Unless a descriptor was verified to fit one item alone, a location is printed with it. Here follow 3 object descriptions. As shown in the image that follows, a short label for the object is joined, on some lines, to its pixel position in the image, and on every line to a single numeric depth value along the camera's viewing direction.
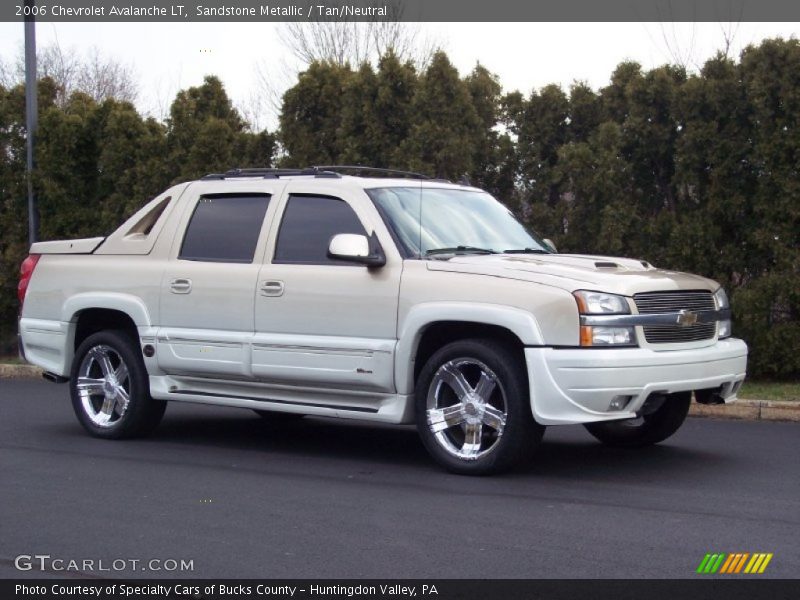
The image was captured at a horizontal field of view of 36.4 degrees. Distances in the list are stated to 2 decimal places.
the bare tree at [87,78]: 42.59
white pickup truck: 7.34
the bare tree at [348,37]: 29.81
